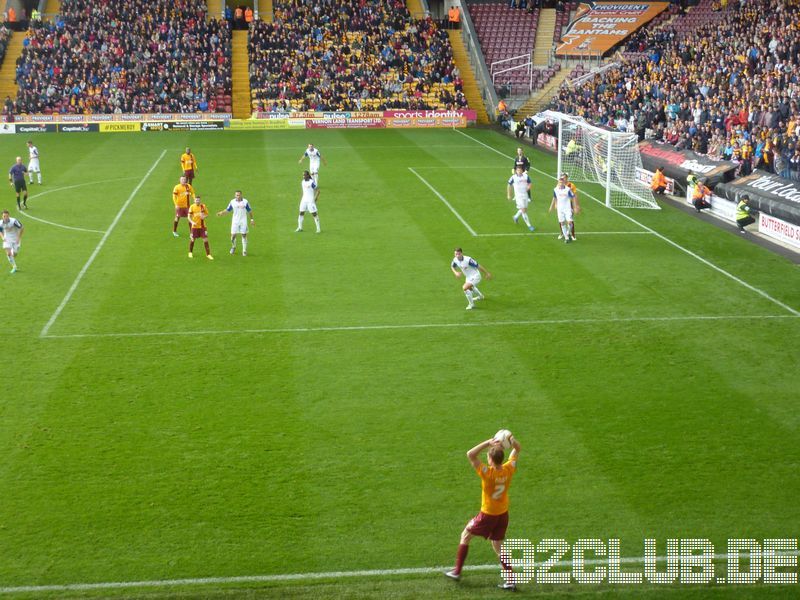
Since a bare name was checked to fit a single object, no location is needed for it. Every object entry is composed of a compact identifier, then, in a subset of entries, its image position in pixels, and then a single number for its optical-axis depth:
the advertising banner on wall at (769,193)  29.78
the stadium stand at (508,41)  65.81
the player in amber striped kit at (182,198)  28.16
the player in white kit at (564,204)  27.20
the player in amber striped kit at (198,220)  25.30
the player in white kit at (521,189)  29.14
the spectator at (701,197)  32.75
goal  34.53
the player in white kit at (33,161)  37.35
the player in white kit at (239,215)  25.41
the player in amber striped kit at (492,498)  10.44
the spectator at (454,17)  70.00
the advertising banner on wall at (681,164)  34.88
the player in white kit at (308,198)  28.17
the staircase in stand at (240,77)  62.91
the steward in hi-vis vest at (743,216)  29.64
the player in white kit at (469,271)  20.47
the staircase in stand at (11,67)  62.31
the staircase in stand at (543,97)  61.34
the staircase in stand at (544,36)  68.69
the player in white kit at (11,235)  24.09
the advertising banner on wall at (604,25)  63.44
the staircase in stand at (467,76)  63.75
